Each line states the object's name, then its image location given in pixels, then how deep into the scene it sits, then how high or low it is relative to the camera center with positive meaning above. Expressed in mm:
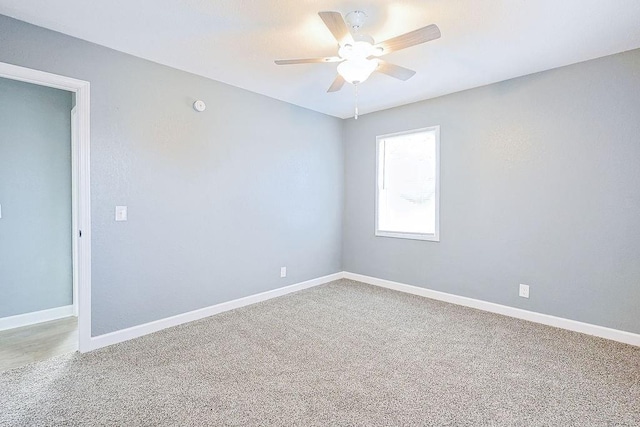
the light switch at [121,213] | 2750 -35
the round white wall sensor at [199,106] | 3197 +1036
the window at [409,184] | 4035 +333
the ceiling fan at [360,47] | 1889 +1056
